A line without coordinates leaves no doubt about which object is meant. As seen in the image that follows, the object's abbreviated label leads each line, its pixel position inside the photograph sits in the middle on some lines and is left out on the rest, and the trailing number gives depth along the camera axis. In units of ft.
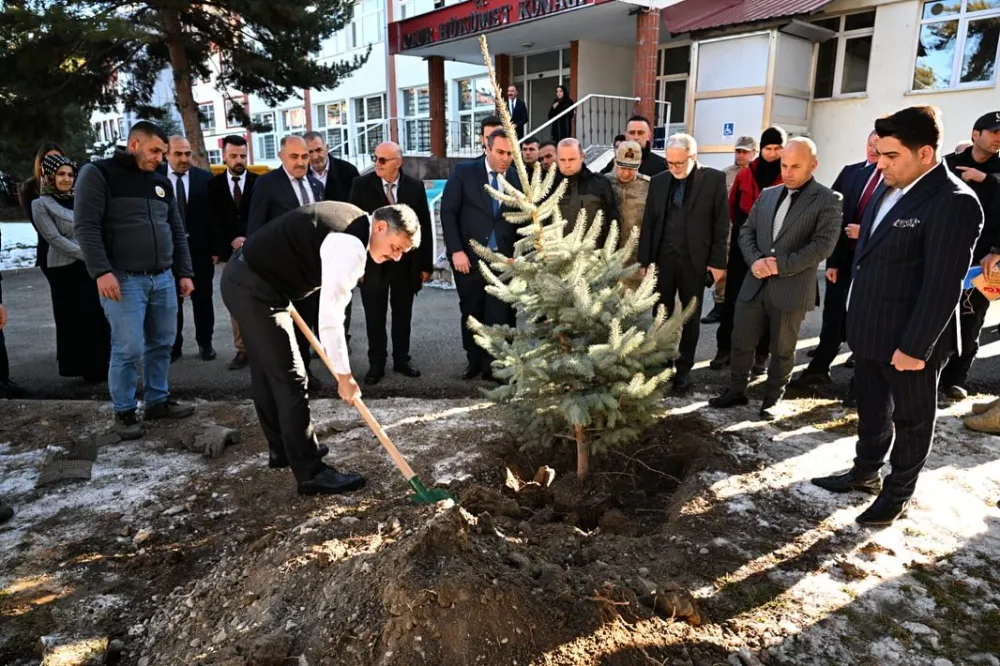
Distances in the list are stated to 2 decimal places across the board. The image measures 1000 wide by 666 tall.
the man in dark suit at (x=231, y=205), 20.85
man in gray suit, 14.35
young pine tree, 11.25
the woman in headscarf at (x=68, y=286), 18.20
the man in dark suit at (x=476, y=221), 18.35
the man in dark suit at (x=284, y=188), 17.60
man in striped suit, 9.80
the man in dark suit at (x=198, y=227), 20.47
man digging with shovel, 10.43
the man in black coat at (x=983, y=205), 15.58
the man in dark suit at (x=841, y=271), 17.28
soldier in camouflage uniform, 18.54
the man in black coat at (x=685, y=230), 16.55
